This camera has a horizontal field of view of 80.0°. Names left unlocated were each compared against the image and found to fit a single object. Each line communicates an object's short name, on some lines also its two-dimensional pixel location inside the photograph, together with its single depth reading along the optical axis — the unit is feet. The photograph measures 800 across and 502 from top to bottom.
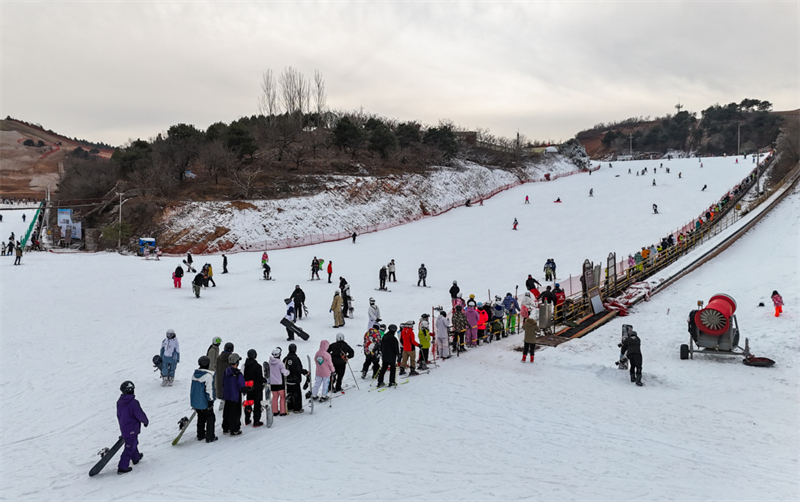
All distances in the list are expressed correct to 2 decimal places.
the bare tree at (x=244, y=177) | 149.19
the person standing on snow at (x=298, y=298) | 55.72
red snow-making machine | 43.09
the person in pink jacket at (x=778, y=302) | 51.55
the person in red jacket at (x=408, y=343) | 37.45
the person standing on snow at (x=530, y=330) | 42.22
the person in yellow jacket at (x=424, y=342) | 39.11
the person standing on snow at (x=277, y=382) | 28.71
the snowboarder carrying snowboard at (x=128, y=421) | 23.04
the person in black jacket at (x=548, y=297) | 54.49
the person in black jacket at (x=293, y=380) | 29.17
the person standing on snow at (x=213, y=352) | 32.47
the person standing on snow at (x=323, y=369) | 31.30
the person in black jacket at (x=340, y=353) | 32.86
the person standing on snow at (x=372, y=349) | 37.06
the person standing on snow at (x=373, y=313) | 45.96
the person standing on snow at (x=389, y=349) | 33.96
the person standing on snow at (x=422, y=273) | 77.30
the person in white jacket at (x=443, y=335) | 42.93
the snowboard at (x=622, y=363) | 40.32
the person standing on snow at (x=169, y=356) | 36.14
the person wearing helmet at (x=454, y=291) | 61.05
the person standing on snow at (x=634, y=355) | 37.08
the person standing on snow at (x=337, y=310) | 52.80
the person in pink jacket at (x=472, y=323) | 47.62
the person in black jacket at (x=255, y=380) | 27.40
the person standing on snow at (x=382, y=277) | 73.72
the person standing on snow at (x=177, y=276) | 72.64
